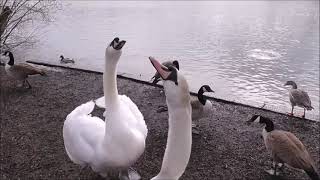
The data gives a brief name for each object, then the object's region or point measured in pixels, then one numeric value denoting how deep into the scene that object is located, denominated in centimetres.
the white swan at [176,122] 200
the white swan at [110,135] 340
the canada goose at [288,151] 381
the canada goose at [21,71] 677
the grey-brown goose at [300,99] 585
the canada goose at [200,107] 511
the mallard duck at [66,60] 893
